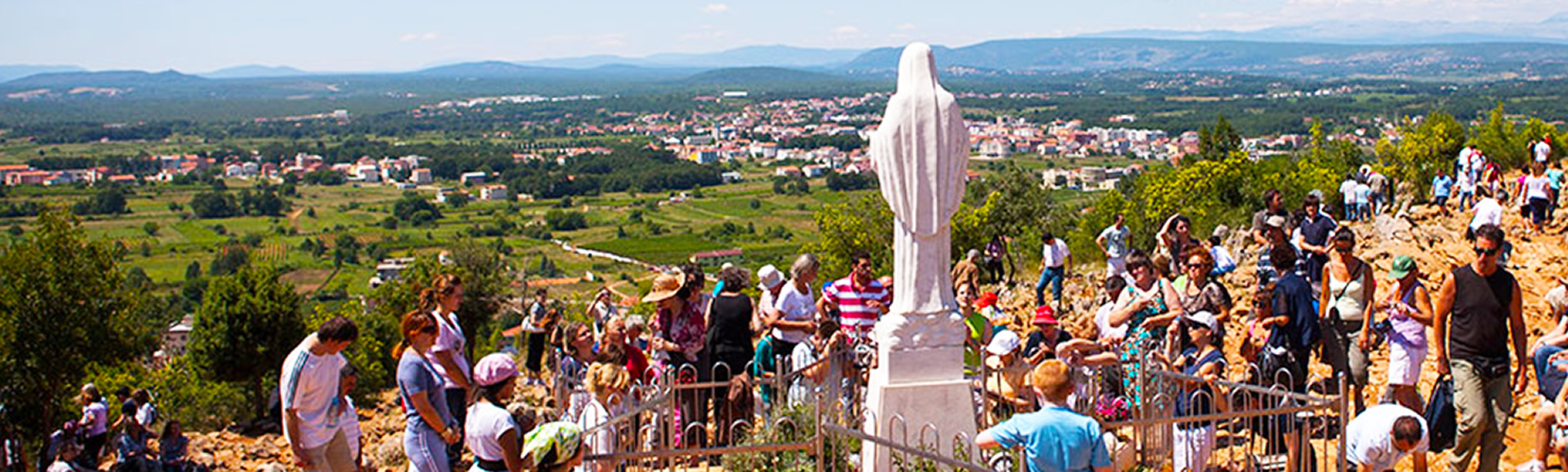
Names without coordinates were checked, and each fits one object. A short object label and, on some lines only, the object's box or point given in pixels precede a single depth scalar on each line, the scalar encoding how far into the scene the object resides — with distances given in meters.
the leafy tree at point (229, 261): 78.04
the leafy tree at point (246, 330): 19.88
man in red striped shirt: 8.32
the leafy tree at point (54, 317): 15.26
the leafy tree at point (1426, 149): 26.33
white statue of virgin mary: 6.18
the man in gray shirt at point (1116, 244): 12.28
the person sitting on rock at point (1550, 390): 6.45
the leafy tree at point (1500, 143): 25.37
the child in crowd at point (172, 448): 8.96
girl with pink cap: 5.56
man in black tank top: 6.54
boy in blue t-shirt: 4.82
